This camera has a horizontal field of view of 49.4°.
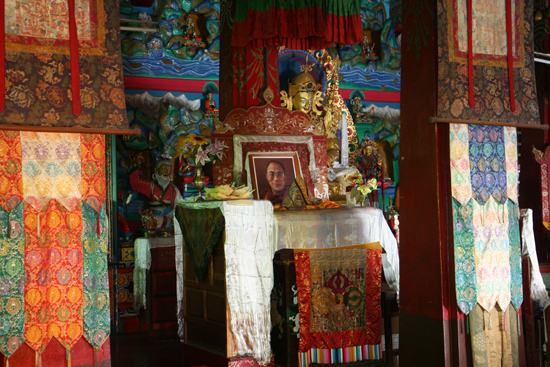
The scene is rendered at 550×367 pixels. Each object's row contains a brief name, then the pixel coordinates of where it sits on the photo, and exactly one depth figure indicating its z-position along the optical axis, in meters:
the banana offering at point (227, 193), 5.07
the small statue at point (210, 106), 9.72
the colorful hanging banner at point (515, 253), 4.61
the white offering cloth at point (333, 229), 5.07
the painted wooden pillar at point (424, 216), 4.31
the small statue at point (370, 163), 10.24
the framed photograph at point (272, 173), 5.99
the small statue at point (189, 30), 9.75
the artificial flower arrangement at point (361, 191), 6.33
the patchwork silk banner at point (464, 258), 4.32
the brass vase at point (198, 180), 5.76
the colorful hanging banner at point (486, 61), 4.35
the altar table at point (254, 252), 4.83
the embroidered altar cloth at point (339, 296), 5.09
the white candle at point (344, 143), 10.01
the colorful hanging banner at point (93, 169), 3.68
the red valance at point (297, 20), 5.61
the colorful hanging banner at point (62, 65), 3.47
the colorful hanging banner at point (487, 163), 4.48
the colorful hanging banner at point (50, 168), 3.53
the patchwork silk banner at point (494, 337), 4.34
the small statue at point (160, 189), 8.61
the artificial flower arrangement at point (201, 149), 5.82
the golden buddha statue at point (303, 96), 8.95
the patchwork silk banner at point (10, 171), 3.47
